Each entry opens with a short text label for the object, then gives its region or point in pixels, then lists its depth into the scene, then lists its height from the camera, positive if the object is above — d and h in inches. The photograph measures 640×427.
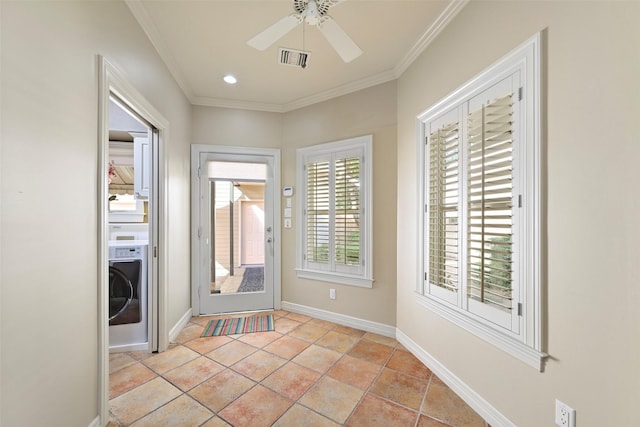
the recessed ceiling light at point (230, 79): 111.2 +57.0
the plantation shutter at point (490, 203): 60.2 +2.9
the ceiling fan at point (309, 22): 57.4 +41.5
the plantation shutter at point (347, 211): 117.9 +1.5
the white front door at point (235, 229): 130.1 -7.7
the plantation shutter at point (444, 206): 77.4 +2.7
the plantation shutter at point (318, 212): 126.6 +1.0
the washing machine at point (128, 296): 94.3 -29.6
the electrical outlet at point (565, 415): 47.1 -35.8
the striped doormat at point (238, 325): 113.8 -49.9
